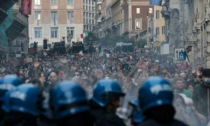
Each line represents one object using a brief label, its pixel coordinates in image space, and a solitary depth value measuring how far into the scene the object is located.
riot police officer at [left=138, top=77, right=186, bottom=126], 7.41
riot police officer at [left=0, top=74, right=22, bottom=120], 9.64
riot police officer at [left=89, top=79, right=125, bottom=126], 8.71
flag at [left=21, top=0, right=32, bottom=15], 109.33
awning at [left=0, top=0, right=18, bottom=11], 85.17
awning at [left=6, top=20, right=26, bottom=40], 101.31
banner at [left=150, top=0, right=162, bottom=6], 90.61
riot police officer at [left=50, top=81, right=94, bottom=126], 6.89
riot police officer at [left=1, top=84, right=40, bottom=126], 7.93
